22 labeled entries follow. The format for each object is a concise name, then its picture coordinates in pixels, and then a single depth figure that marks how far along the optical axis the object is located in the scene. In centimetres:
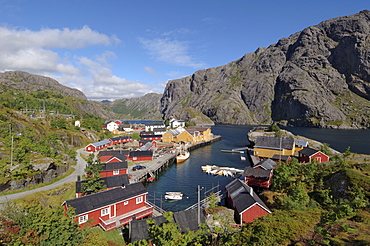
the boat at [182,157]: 6975
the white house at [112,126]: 13125
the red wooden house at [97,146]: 6886
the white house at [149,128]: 13962
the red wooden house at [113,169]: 4609
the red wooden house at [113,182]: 3242
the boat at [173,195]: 3959
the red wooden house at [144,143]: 8231
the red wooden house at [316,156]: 5088
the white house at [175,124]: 17612
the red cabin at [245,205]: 2739
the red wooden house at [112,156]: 5444
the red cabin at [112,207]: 2577
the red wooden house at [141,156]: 6244
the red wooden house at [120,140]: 8635
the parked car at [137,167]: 5309
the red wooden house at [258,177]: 4100
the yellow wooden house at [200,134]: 10333
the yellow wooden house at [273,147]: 6069
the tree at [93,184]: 3162
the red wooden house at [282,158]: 5564
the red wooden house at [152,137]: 10238
